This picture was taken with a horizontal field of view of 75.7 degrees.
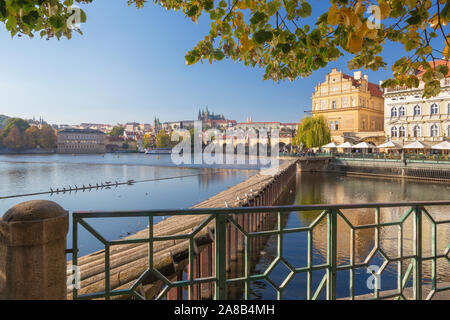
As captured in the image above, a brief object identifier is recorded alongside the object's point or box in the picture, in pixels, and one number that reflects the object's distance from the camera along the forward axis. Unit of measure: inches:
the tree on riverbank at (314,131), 1911.9
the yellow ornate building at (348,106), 2001.7
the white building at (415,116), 1494.8
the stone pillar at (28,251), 71.2
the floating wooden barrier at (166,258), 213.5
